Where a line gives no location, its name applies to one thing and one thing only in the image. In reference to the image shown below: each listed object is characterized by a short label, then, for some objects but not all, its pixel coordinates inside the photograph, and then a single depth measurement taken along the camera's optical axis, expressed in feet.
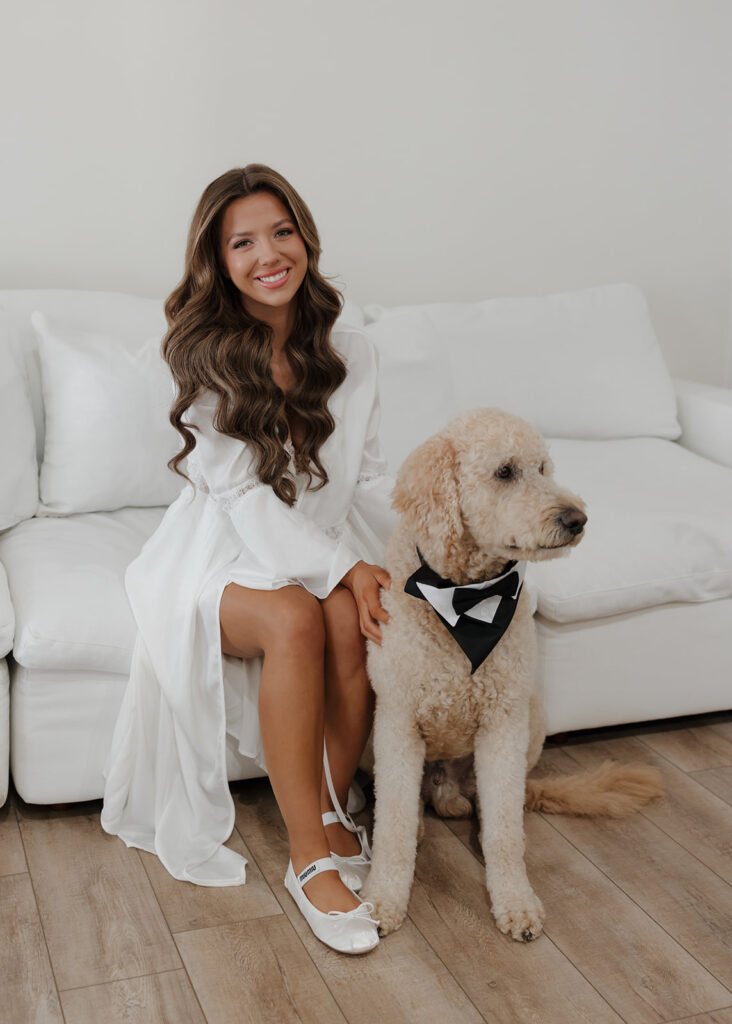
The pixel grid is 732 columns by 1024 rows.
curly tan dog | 5.43
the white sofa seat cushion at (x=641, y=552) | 7.23
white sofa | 6.57
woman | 6.17
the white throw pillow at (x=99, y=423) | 7.97
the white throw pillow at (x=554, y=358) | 9.46
